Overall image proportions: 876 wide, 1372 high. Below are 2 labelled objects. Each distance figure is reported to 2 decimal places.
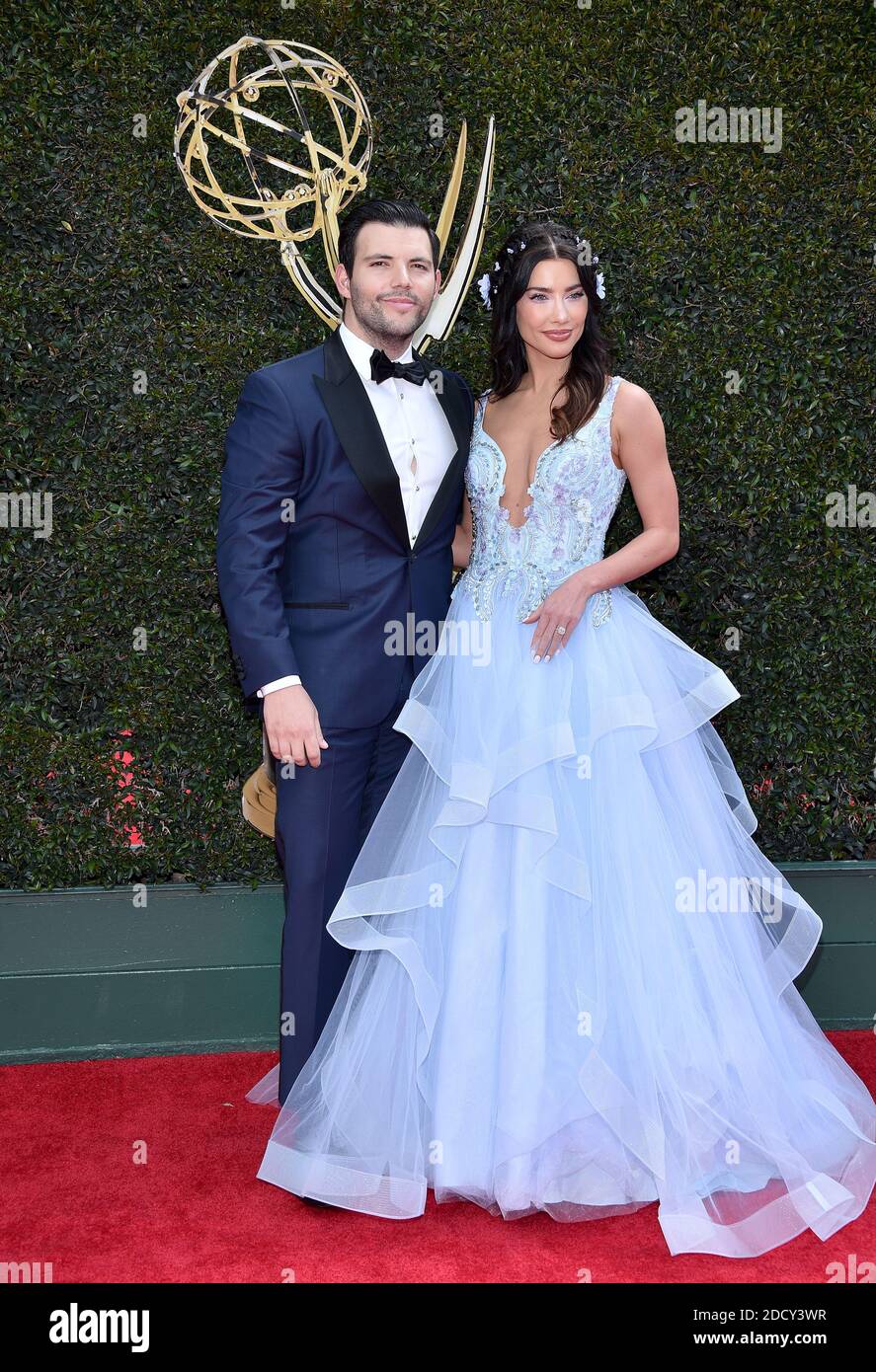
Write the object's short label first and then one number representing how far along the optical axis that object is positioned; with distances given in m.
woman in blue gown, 2.71
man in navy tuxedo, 2.85
